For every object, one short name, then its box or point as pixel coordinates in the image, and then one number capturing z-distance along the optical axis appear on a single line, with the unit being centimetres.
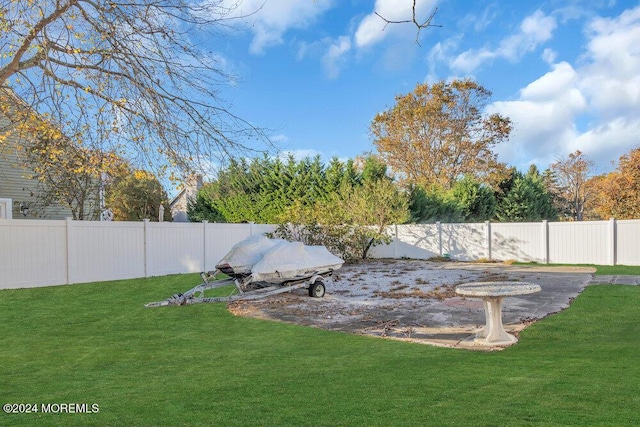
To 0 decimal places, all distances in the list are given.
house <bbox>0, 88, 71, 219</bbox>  1800
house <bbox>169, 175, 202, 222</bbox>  3092
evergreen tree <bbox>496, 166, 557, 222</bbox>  3262
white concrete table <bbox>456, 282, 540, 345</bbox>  654
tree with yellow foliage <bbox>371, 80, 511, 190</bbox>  3044
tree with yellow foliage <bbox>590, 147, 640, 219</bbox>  2155
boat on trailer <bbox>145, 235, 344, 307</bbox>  1009
